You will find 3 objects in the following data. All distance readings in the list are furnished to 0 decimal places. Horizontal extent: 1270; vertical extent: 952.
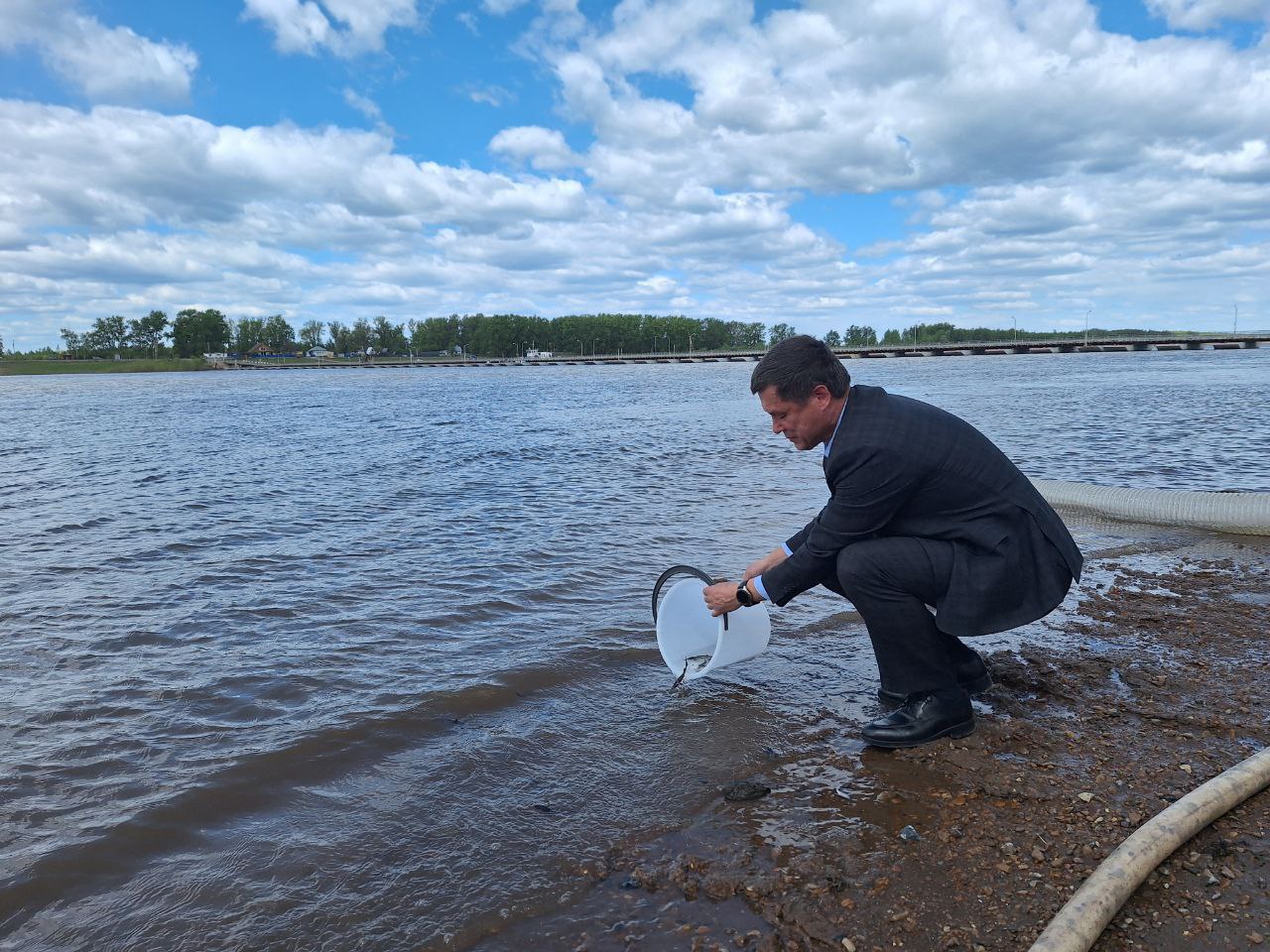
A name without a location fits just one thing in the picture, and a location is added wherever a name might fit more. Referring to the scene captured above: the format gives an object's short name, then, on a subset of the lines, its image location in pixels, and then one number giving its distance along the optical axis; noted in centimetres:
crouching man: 360
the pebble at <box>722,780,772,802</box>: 350
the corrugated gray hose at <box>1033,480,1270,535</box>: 839
